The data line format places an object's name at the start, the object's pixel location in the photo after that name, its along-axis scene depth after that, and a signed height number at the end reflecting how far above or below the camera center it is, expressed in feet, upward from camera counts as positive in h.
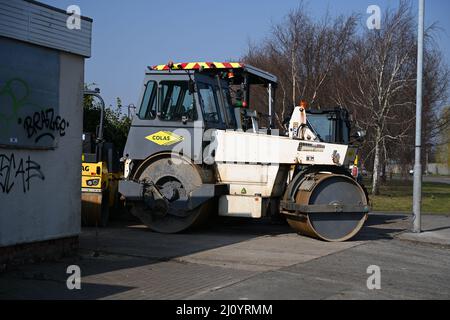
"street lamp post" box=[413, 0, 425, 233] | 43.73 +2.83
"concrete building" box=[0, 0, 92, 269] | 26.58 +1.64
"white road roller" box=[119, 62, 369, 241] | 38.47 -0.19
